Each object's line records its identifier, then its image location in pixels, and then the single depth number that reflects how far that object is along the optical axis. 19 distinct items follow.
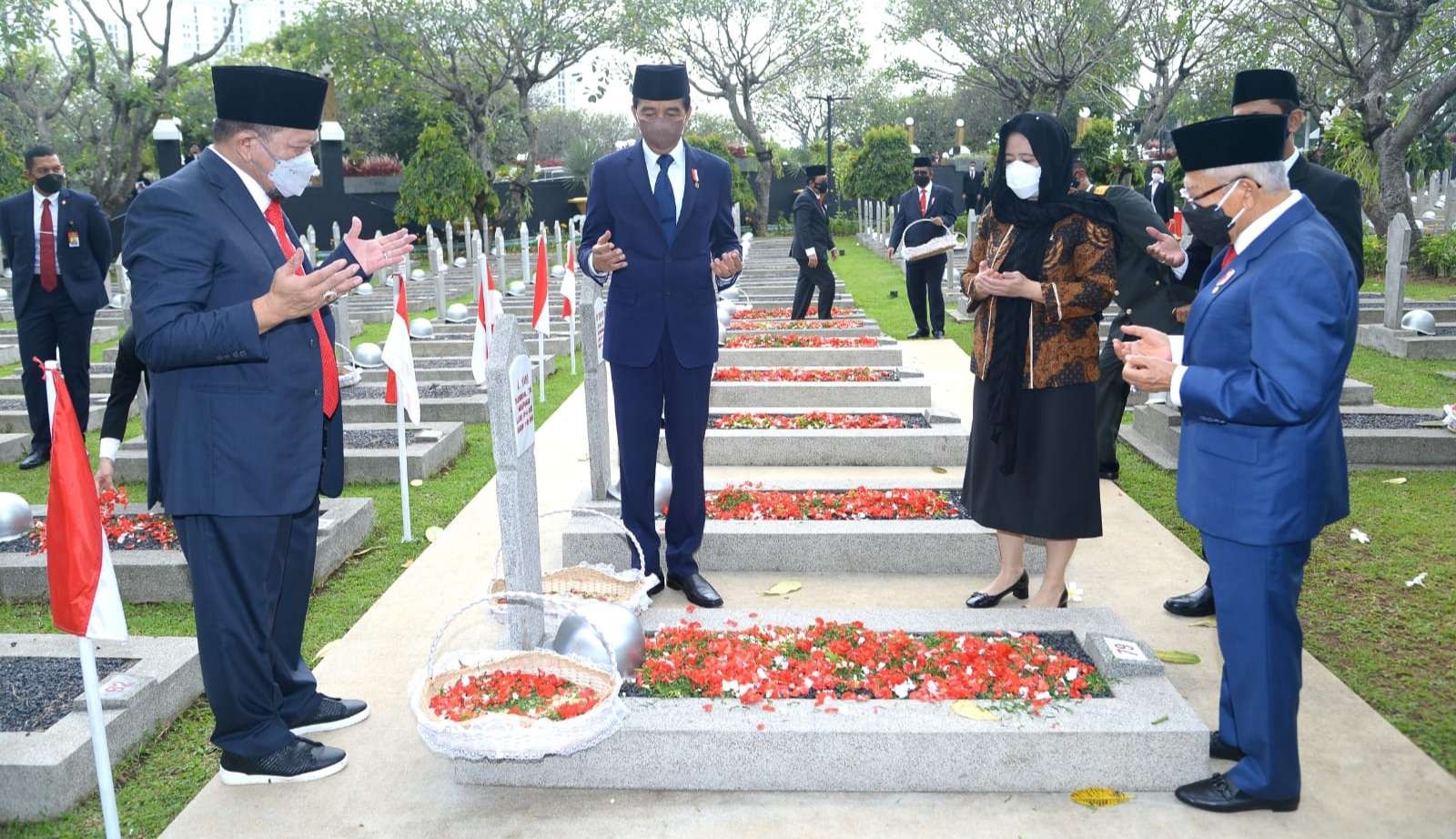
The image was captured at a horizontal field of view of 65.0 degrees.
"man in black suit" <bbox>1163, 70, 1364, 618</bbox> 4.09
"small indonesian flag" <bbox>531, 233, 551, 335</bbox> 9.52
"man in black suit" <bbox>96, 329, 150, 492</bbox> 5.16
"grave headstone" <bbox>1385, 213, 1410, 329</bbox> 11.59
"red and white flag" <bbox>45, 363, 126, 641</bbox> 3.07
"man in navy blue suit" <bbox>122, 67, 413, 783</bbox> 3.11
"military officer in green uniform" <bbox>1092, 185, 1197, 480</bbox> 5.54
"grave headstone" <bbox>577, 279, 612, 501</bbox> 5.88
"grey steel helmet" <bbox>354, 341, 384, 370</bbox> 10.59
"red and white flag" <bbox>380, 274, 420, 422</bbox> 6.12
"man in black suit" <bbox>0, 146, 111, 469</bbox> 7.59
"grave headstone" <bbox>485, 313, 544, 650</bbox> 3.59
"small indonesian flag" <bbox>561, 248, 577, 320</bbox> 11.15
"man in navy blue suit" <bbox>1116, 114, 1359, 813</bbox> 2.87
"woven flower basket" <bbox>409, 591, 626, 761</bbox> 3.08
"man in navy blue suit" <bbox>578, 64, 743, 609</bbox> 4.72
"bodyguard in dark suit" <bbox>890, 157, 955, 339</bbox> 13.06
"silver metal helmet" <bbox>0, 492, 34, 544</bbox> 5.66
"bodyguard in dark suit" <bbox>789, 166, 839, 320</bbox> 13.02
